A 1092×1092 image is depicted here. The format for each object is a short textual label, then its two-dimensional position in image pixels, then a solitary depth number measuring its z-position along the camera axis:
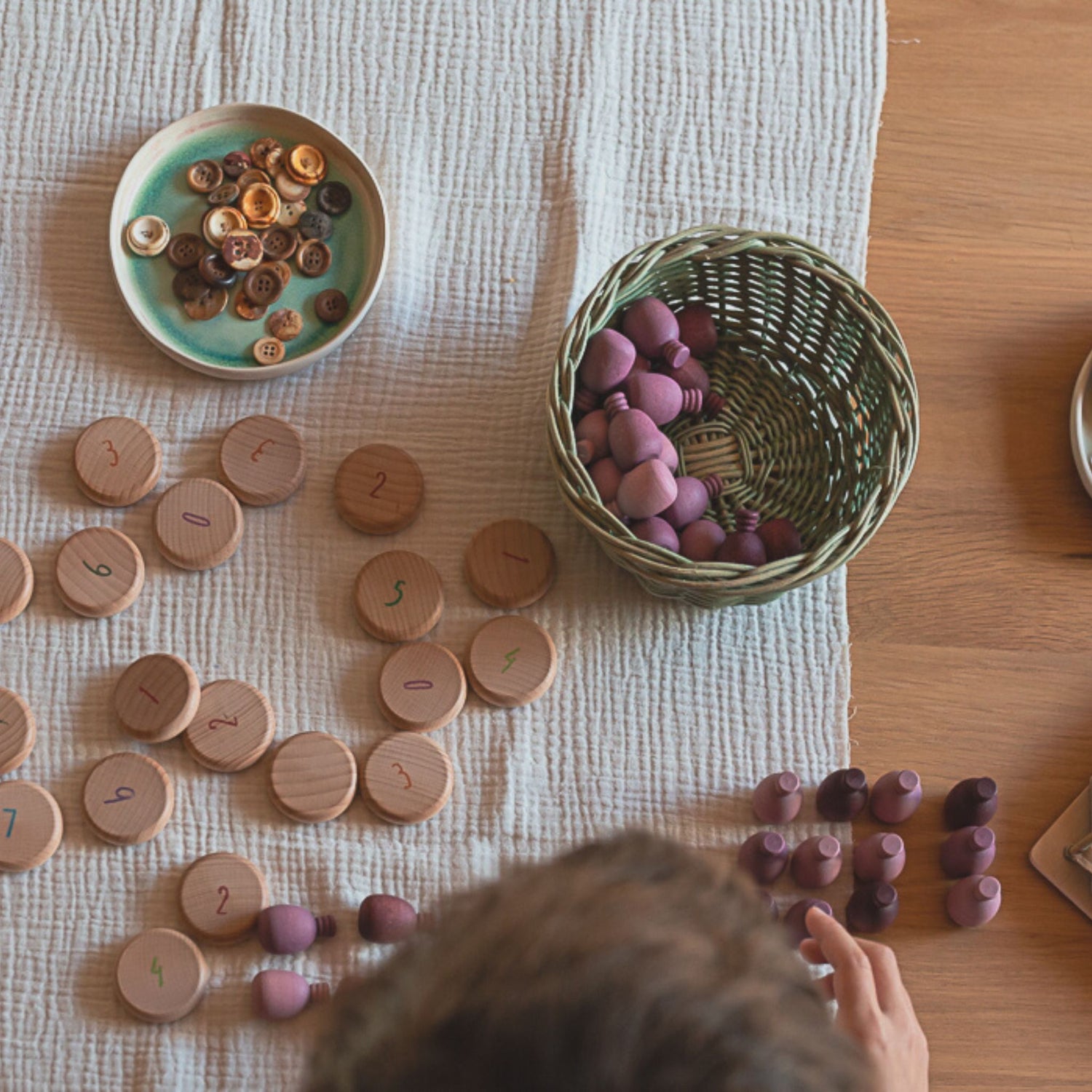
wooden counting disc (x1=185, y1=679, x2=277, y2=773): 1.30
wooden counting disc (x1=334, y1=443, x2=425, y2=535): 1.34
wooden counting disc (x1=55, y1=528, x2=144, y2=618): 1.32
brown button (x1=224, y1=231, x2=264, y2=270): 1.37
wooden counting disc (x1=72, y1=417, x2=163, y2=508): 1.34
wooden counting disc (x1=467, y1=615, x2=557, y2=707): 1.32
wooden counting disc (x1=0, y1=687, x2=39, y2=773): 1.30
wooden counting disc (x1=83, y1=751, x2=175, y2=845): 1.29
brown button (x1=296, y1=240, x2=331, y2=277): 1.38
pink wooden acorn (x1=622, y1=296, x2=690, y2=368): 1.34
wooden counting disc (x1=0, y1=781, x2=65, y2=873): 1.28
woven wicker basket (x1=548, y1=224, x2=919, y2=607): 1.28
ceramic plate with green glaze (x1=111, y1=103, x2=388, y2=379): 1.36
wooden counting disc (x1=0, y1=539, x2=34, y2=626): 1.32
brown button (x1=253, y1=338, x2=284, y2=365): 1.36
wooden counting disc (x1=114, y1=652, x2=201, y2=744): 1.30
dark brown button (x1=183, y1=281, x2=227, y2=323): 1.37
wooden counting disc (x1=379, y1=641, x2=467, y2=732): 1.32
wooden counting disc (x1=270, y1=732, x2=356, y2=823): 1.30
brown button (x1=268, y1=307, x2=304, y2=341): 1.37
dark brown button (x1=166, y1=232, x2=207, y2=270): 1.37
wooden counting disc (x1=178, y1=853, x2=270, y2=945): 1.28
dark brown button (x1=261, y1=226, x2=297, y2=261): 1.38
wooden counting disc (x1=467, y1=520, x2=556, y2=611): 1.34
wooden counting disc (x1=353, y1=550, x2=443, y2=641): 1.33
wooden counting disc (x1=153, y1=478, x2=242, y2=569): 1.33
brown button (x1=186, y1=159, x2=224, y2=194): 1.38
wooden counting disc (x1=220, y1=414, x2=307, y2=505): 1.34
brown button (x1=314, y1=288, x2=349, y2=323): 1.37
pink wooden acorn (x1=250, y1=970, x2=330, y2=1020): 1.26
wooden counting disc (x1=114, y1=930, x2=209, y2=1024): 1.26
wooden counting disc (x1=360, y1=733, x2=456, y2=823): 1.30
